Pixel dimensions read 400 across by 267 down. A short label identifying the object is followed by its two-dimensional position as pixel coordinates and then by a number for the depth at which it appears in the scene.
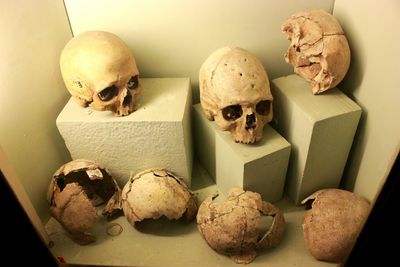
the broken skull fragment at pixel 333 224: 1.48
